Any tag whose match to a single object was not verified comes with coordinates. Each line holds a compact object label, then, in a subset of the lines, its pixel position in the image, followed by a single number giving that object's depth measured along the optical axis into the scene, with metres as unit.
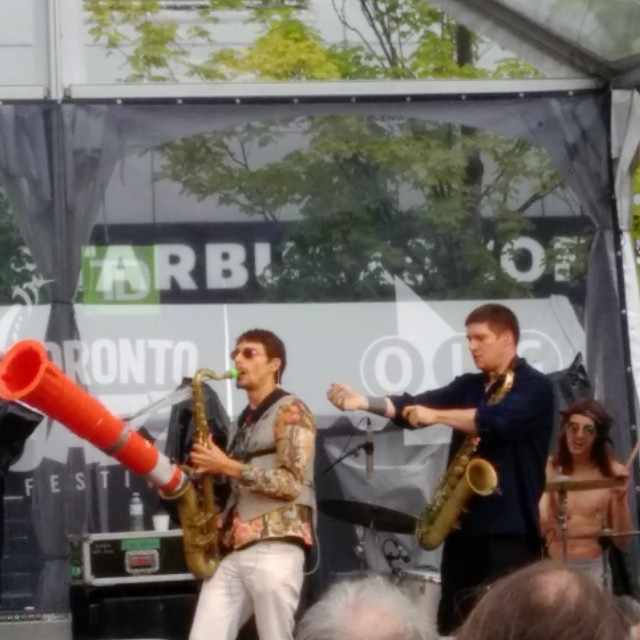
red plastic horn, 9.17
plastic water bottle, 11.01
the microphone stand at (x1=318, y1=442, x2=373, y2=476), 11.18
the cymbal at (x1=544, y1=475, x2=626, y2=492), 10.67
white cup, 10.94
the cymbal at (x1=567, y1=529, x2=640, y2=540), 10.83
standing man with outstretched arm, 9.88
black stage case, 10.78
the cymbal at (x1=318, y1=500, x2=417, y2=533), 10.98
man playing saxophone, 9.83
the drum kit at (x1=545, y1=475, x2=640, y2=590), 10.63
